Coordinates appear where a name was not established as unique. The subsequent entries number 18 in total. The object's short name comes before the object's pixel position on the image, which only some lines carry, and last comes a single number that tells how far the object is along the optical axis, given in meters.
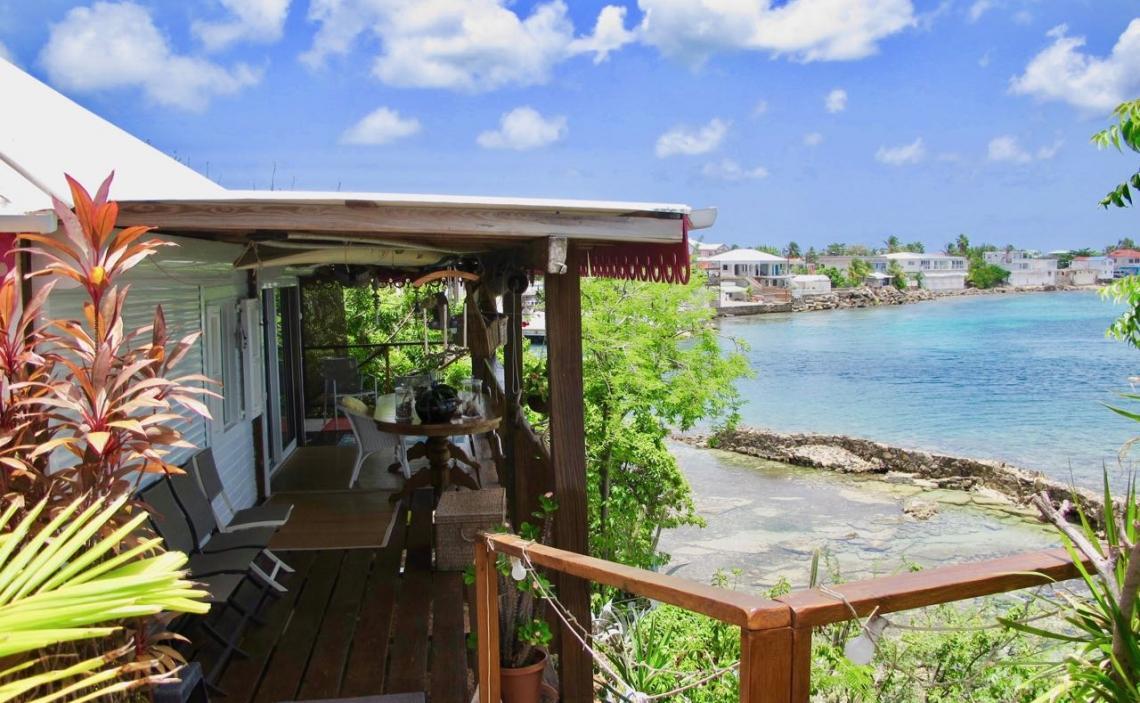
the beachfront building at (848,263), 120.96
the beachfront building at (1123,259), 121.33
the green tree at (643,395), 11.30
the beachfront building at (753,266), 99.94
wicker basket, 5.21
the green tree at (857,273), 105.81
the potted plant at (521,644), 3.71
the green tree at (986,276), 124.38
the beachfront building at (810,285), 98.56
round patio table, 6.55
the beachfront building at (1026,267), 130.75
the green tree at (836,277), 106.25
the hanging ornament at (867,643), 1.86
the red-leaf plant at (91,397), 2.36
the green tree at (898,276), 110.44
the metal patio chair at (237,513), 5.00
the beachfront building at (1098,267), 128.62
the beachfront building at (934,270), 118.13
